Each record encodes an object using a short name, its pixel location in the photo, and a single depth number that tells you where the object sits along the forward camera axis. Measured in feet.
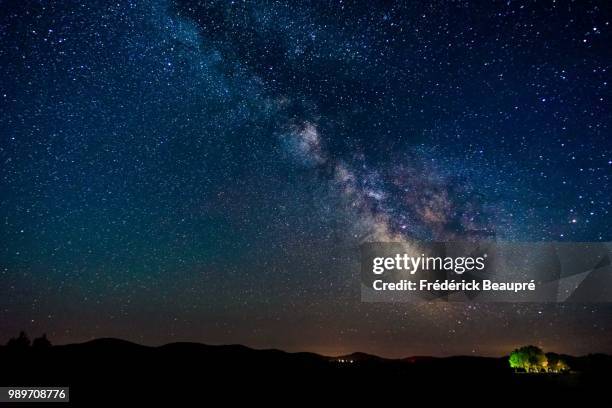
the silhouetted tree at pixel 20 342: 136.77
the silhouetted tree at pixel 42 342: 142.20
